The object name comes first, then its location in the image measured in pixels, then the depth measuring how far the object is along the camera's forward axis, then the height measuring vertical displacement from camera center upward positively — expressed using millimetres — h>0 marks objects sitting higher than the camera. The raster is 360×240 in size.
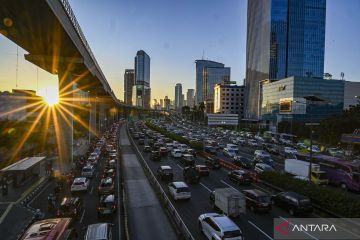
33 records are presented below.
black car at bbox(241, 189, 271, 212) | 20656 -6192
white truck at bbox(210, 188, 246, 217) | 19206 -5890
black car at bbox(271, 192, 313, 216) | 20078 -6174
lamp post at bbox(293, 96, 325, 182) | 34500 +2135
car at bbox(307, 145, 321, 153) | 57262 -6710
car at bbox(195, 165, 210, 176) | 33031 -6477
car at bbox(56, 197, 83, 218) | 19547 -6707
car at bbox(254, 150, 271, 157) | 44203 -6046
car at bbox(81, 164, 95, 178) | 32522 -6930
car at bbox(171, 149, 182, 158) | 47688 -6771
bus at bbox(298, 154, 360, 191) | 28464 -5581
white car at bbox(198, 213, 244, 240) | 15031 -6112
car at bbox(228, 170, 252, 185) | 29156 -6355
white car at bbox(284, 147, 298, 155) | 53256 -6487
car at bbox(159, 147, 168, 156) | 50225 -6739
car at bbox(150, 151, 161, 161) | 44650 -6747
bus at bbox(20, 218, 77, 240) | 13766 -5934
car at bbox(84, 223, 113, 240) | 14344 -6126
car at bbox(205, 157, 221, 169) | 37719 -6443
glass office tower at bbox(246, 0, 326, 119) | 143250 +38072
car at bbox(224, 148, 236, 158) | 49412 -6660
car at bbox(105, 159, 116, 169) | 34650 -6583
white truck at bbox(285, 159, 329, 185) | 30297 -6102
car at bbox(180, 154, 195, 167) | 40000 -6589
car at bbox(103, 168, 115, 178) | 30297 -6604
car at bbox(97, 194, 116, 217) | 19936 -6590
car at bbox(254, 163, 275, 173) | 33044 -6035
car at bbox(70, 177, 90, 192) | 26331 -6861
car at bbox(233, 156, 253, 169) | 39031 -6608
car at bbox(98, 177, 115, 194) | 25091 -6632
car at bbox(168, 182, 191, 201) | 23656 -6421
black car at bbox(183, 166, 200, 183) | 29969 -6463
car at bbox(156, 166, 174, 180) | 31195 -6560
